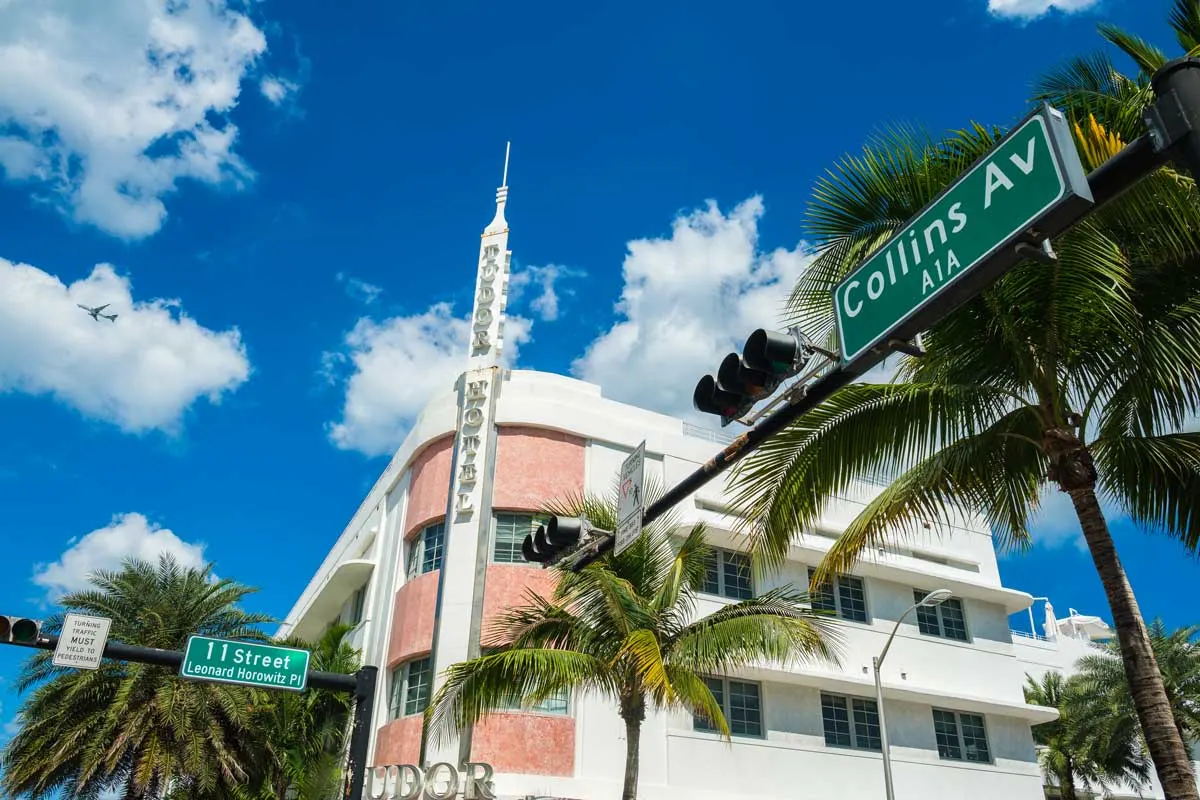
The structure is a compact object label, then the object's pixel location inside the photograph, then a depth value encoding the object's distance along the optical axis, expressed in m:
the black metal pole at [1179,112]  3.71
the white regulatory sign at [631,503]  8.29
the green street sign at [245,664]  13.25
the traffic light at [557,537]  9.45
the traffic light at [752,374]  5.88
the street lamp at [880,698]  22.08
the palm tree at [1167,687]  38.06
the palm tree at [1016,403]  9.76
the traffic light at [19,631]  12.05
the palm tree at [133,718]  23.16
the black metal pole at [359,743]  12.71
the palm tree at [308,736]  25.83
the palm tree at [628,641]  15.98
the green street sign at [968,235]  4.05
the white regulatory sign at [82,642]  12.02
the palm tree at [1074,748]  40.41
